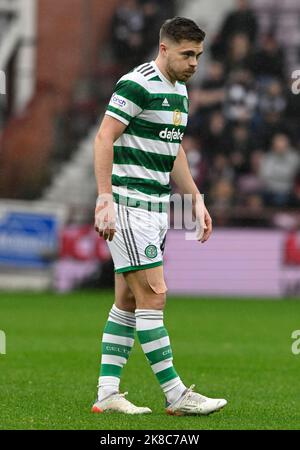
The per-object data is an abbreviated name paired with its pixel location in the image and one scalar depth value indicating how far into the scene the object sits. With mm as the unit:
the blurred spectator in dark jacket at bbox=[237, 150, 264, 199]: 20547
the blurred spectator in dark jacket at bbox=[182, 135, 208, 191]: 20375
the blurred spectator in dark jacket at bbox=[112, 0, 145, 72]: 22672
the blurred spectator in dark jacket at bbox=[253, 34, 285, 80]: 21406
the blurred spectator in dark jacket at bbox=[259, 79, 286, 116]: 21125
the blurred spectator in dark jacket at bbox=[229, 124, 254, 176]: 20797
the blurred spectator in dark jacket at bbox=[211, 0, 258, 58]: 22031
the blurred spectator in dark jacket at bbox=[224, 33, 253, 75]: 21516
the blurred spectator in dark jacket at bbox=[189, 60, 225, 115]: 21130
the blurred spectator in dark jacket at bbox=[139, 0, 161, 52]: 22625
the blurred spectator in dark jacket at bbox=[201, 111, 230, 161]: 20891
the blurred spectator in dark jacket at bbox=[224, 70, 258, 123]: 21031
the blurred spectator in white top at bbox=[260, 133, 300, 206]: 20203
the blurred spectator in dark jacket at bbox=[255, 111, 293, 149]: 20859
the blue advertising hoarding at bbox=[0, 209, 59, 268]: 19453
